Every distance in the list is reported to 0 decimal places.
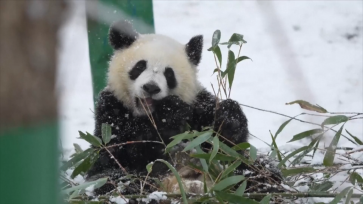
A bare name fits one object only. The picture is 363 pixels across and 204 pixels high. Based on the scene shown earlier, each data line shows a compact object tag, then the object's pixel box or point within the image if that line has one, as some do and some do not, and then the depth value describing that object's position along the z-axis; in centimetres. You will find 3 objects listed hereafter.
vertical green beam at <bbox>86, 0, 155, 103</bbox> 989
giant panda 937
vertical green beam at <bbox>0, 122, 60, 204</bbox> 478
